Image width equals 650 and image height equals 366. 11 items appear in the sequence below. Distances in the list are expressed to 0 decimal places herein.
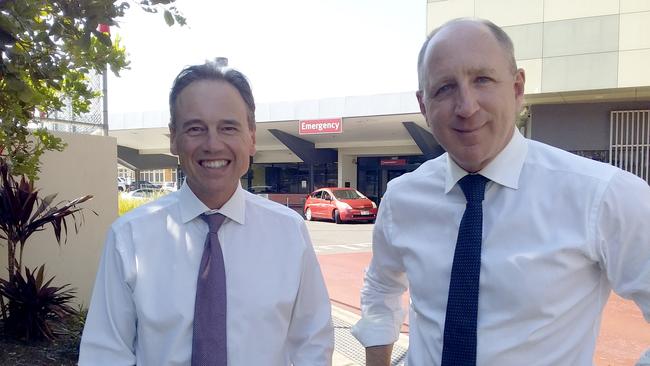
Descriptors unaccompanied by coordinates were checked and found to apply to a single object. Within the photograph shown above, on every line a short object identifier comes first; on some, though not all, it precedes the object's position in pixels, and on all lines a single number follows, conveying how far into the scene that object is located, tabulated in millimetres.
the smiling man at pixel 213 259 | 1616
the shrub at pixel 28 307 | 3947
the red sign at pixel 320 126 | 19969
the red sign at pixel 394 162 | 24359
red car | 17938
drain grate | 4275
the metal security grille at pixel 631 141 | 12562
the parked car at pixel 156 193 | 12780
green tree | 2465
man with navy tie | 1442
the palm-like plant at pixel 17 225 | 3990
